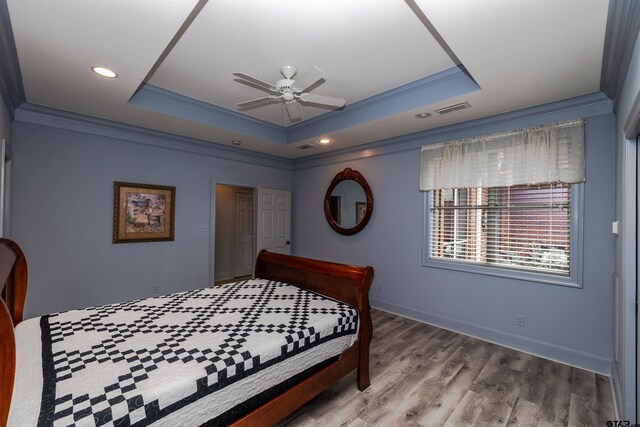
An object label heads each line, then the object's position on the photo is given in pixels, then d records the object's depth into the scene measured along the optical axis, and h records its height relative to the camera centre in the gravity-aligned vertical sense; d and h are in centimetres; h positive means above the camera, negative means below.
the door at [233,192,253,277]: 655 -43
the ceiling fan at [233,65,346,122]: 252 +108
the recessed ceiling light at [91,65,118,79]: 239 +116
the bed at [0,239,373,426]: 121 -74
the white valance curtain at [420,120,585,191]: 289 +66
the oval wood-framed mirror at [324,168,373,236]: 463 +22
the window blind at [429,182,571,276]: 301 -9
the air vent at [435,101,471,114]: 301 +115
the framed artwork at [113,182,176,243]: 383 +1
